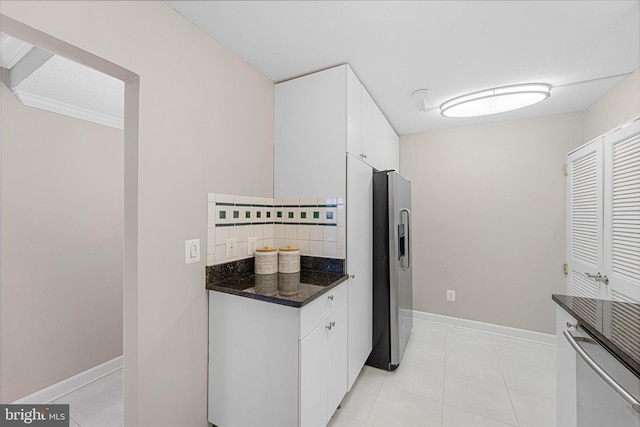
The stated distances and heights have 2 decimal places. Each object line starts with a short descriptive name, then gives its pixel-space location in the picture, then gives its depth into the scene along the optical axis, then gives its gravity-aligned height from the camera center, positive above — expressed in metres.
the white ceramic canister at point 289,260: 1.74 -0.33
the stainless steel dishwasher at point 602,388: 0.71 -0.55
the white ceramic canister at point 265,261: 1.71 -0.33
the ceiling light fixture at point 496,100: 2.11 +0.95
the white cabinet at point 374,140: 2.04 +0.66
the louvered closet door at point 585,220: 2.02 -0.07
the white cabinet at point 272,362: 1.26 -0.78
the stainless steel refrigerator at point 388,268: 2.10 -0.46
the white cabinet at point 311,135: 1.76 +0.53
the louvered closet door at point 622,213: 1.64 -0.01
